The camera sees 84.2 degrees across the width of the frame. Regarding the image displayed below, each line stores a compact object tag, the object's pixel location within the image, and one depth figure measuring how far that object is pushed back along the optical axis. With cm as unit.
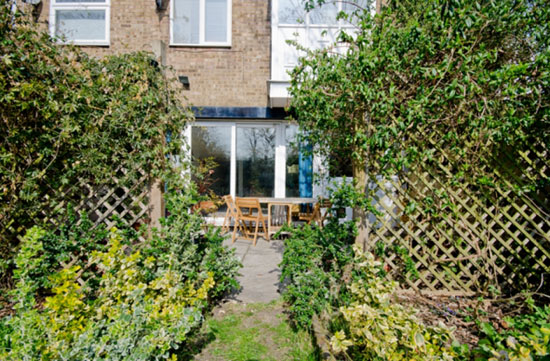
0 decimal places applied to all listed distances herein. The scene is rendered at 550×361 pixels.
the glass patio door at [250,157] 770
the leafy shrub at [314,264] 256
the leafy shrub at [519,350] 119
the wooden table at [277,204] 567
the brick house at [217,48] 732
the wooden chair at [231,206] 576
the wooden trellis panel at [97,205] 303
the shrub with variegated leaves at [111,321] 164
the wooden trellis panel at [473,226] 302
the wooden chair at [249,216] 556
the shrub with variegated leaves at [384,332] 148
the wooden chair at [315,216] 505
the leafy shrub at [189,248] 279
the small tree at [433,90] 263
